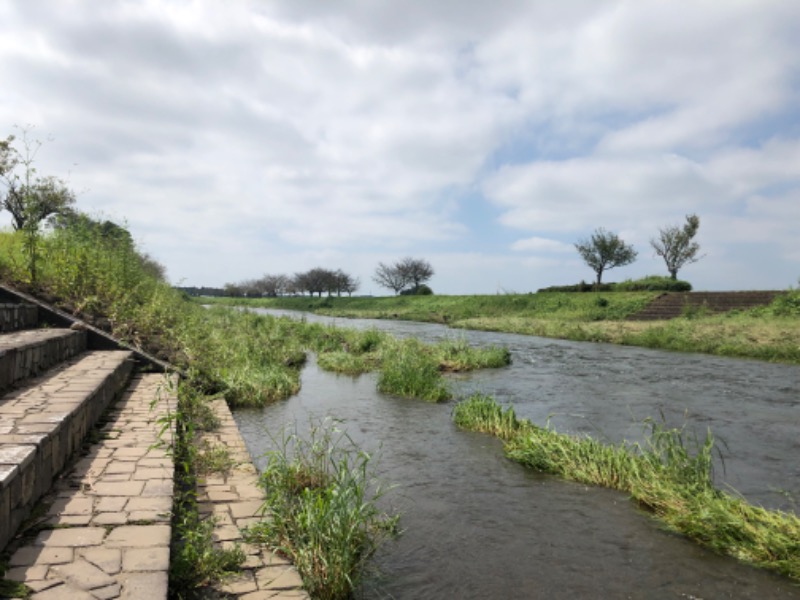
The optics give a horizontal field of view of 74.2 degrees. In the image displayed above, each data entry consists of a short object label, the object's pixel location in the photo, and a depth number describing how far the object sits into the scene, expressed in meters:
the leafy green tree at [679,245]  48.84
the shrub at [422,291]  72.56
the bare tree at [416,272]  84.44
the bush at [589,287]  45.09
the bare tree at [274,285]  117.31
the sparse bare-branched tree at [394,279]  85.75
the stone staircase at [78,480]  2.57
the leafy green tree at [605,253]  51.28
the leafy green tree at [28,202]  8.77
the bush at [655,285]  39.72
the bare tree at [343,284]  97.75
